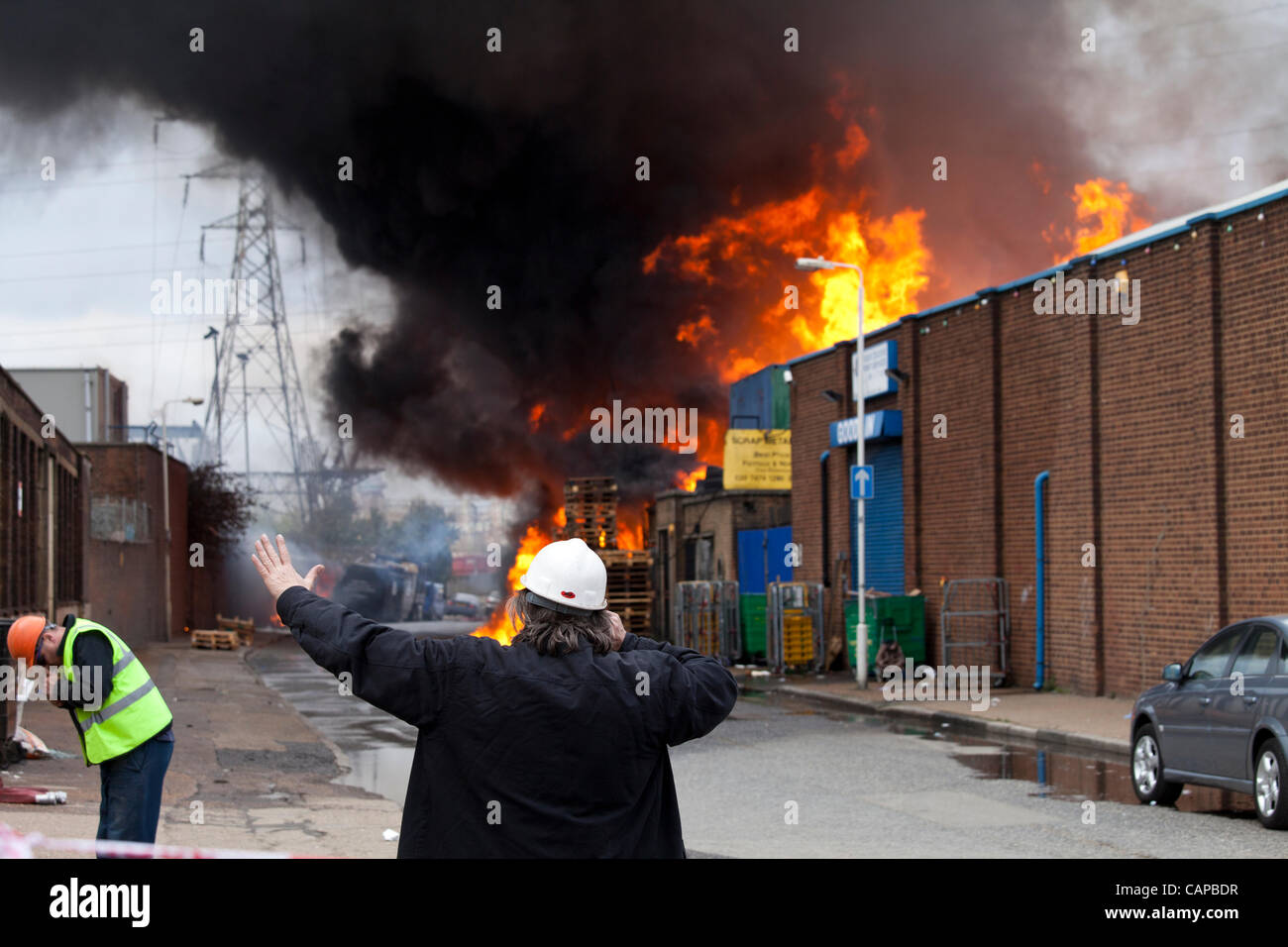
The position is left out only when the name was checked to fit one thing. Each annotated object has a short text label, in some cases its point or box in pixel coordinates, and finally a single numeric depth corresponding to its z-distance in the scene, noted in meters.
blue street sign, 21.80
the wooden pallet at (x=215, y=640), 32.75
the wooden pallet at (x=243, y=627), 38.82
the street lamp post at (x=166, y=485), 38.53
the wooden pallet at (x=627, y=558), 32.03
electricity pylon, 47.09
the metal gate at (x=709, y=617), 27.59
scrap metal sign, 33.78
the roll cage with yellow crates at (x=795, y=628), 25.75
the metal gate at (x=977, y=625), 21.38
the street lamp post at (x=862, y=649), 21.51
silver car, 9.10
